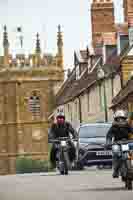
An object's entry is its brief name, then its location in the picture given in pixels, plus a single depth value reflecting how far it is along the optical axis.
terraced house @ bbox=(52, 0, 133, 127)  48.69
